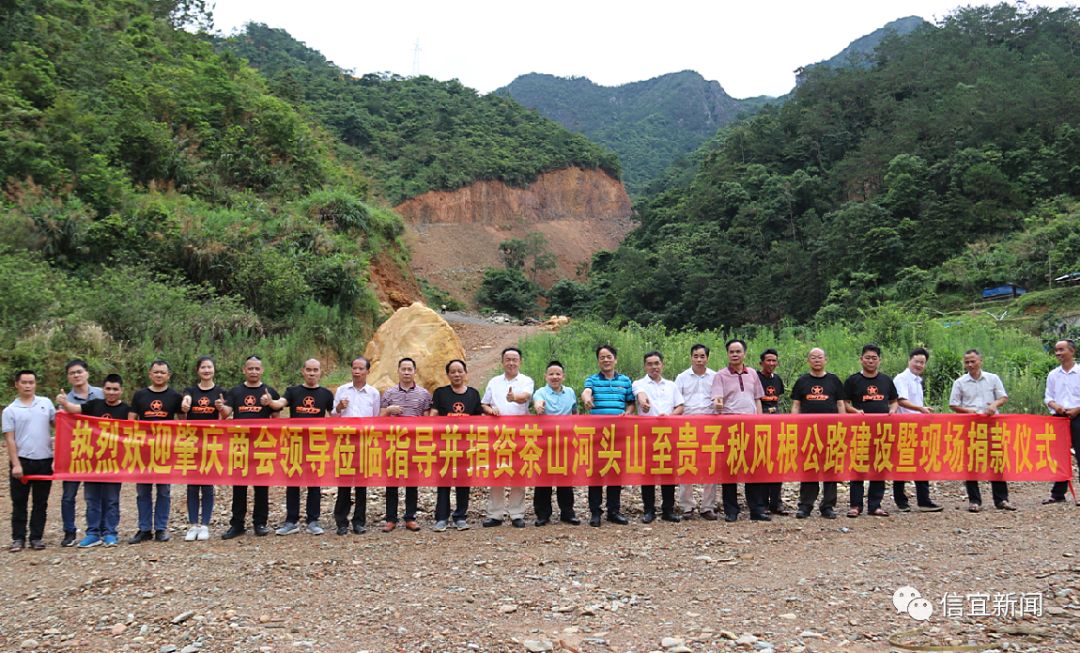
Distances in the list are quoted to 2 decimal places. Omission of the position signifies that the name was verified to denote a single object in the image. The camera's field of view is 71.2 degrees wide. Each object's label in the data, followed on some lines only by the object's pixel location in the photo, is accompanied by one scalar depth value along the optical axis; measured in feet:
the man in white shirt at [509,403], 20.31
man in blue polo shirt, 20.52
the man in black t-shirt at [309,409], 20.01
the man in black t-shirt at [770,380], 22.66
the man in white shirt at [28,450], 18.43
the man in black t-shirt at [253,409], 19.66
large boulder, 42.50
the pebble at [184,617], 14.10
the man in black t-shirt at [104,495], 19.10
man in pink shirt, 20.86
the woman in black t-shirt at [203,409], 19.81
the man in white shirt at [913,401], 21.97
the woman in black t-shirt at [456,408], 20.21
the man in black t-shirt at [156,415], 19.29
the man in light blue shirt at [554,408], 20.52
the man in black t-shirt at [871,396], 21.36
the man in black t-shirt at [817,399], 21.09
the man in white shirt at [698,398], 21.20
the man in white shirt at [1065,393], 22.21
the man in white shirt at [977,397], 22.04
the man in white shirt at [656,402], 20.86
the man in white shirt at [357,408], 19.94
